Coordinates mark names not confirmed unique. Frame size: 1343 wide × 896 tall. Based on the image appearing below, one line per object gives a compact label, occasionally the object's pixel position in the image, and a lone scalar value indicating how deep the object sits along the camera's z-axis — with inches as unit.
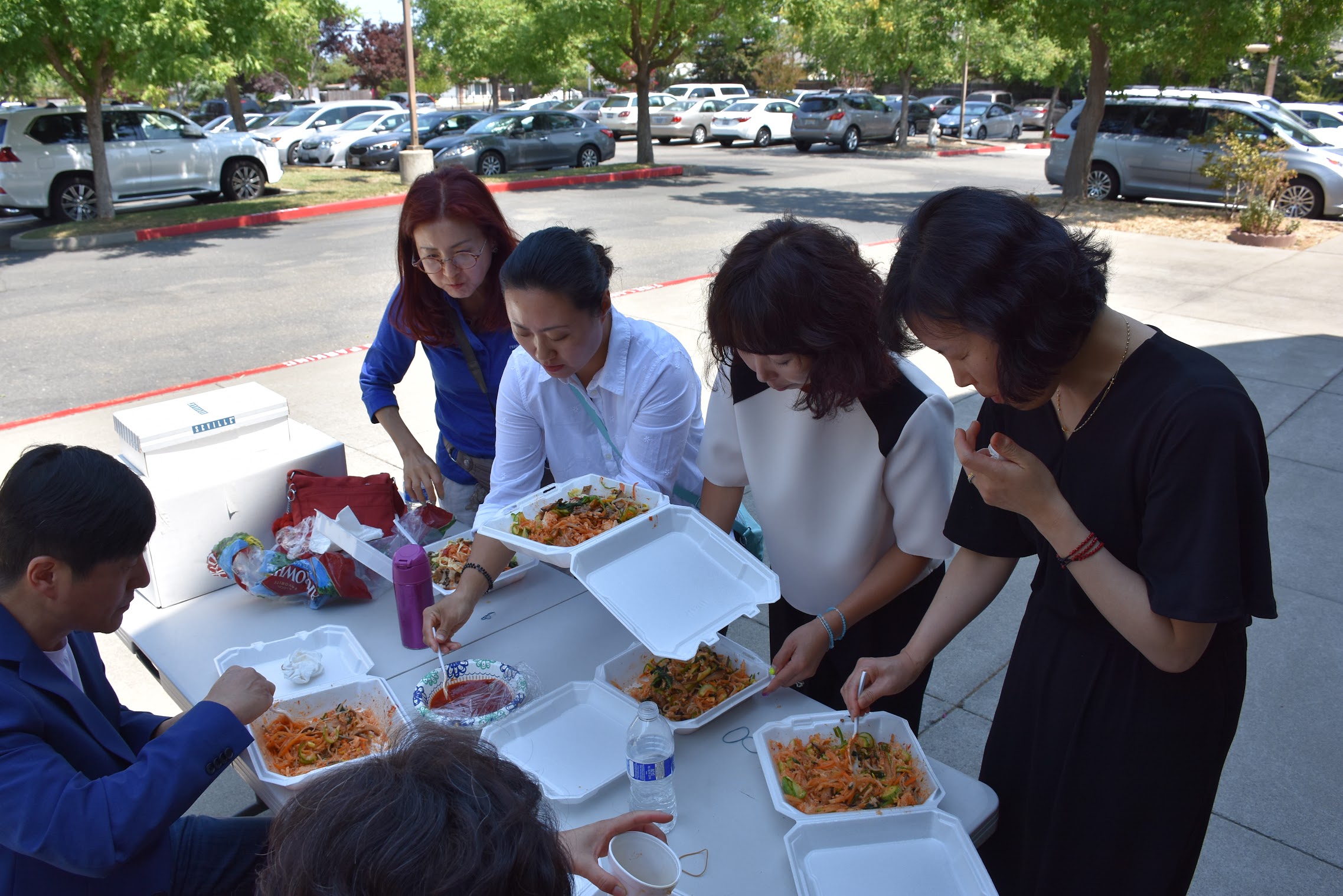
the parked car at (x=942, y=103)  1353.3
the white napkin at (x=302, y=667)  97.2
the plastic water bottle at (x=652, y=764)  74.5
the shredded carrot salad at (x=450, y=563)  115.6
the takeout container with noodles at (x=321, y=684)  89.0
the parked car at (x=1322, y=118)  758.5
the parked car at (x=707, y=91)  1375.5
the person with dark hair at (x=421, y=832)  39.2
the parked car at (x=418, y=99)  1434.5
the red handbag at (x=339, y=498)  120.0
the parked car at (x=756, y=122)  1145.4
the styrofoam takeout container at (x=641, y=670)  90.3
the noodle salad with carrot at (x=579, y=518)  97.1
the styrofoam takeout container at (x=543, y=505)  89.9
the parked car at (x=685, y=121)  1192.8
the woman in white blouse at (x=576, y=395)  102.4
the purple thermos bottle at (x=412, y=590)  99.5
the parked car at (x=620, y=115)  1178.6
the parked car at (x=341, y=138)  876.0
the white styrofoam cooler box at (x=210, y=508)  112.0
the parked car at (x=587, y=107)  1250.6
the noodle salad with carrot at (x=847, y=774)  78.7
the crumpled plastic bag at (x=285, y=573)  110.8
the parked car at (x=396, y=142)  845.8
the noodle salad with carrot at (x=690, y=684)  91.0
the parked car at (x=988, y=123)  1311.5
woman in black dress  62.5
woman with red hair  126.8
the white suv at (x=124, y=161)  542.0
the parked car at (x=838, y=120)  1053.8
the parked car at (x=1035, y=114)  1457.9
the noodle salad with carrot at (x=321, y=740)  85.6
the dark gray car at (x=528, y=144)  789.9
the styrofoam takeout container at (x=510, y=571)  116.0
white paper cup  60.2
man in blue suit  66.6
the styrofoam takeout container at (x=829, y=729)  82.8
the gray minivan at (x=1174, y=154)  563.5
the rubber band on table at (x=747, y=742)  86.9
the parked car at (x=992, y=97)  1448.1
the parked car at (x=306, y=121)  901.8
